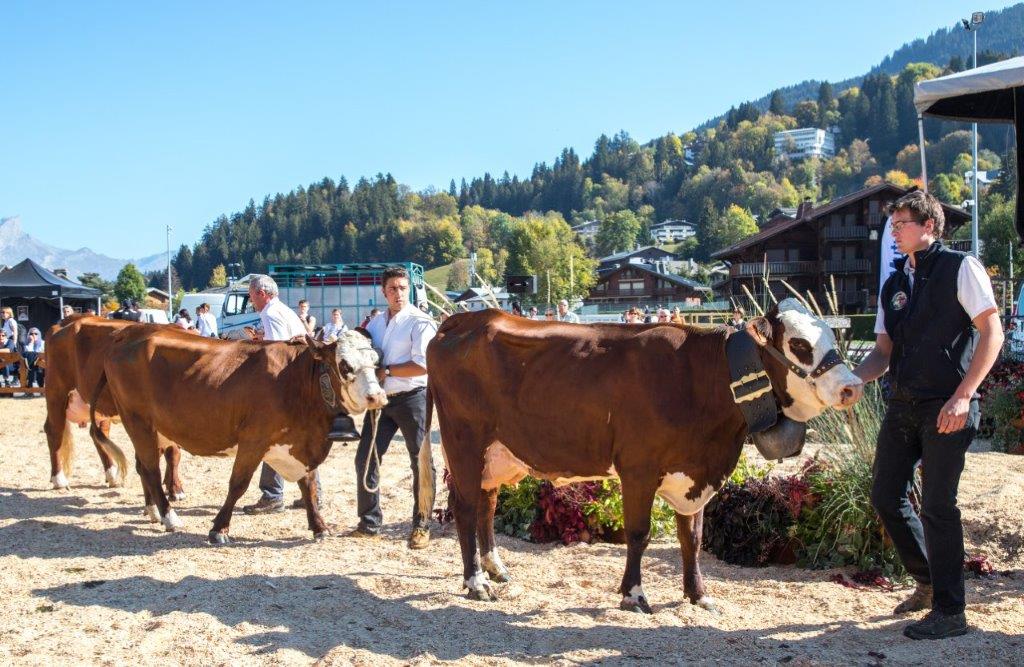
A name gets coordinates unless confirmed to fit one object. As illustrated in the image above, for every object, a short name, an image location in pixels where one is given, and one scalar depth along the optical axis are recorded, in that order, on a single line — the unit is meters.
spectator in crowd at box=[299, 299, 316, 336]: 18.00
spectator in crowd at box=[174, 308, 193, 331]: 22.17
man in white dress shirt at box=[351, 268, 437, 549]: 7.08
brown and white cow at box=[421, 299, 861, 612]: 4.95
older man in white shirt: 8.00
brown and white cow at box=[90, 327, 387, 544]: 7.01
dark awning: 26.84
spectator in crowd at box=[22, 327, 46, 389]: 21.44
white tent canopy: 5.70
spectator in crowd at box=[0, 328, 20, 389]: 21.41
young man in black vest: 4.42
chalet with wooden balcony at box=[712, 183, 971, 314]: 67.25
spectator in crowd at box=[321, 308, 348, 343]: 19.80
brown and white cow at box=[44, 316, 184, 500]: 8.73
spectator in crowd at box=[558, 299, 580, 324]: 18.60
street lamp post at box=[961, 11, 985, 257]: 26.06
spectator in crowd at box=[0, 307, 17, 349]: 21.97
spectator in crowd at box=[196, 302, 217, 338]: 20.08
